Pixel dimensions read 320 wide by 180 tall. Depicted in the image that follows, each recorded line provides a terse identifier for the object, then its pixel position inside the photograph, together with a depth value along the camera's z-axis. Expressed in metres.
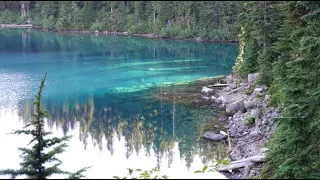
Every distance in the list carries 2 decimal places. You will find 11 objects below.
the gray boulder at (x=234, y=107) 29.11
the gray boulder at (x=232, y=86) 35.28
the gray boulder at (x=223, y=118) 27.66
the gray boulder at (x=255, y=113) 25.29
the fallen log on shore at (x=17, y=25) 96.88
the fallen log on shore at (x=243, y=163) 18.58
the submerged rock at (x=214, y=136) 24.01
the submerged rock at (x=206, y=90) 35.13
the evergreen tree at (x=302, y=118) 12.70
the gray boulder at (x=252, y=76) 33.56
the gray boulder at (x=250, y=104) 27.66
